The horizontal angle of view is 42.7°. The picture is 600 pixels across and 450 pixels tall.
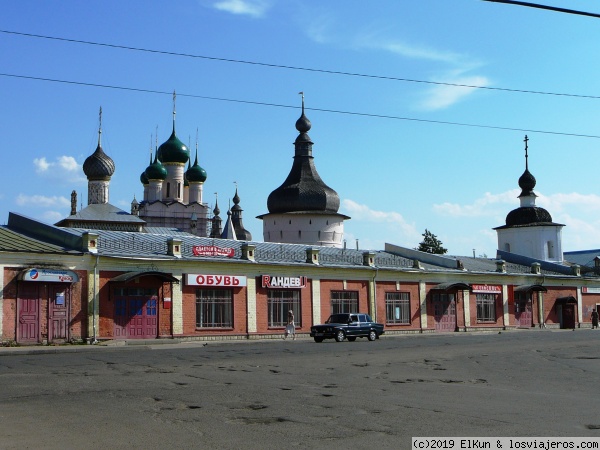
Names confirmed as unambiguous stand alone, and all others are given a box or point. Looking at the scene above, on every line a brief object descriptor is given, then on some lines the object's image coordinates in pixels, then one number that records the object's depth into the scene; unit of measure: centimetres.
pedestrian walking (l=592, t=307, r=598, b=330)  5687
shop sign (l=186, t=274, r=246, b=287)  3728
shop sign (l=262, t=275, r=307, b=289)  4012
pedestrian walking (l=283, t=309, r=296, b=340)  3834
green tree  9700
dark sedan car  3509
